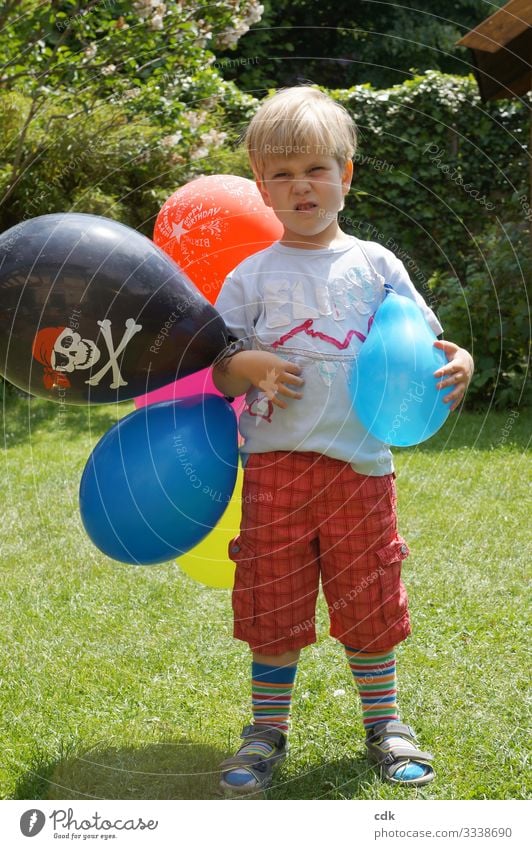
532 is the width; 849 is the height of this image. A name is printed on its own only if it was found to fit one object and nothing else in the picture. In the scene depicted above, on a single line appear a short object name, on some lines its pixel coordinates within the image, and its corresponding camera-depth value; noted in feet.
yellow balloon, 8.12
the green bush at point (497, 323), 20.47
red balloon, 8.05
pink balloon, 7.47
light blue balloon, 6.63
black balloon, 6.37
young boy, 6.88
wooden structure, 19.49
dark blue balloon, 6.92
